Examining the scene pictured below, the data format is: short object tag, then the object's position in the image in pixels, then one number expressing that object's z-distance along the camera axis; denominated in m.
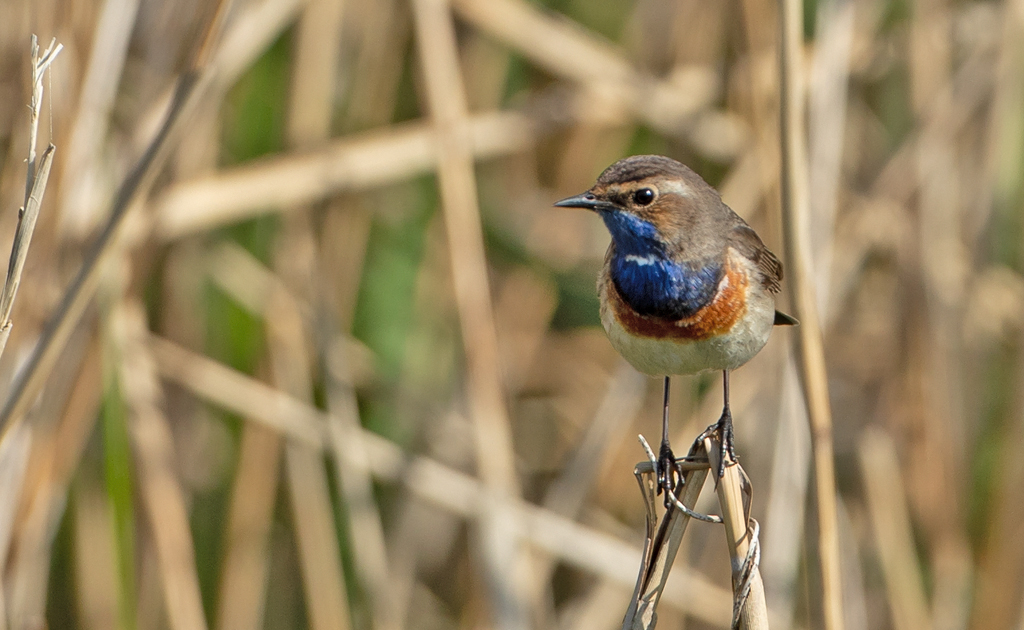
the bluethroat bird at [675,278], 4.48
